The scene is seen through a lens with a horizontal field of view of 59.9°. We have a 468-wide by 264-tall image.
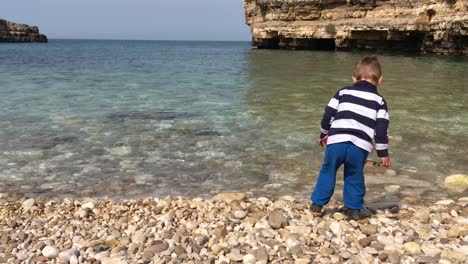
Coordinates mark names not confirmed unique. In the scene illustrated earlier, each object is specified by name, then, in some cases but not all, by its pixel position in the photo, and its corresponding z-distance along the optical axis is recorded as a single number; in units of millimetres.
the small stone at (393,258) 3812
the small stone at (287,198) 5776
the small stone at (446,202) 5539
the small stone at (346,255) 3911
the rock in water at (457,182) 6356
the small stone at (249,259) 3804
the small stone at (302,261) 3785
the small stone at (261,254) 3855
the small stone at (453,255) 3828
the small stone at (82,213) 5007
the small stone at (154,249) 3916
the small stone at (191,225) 4555
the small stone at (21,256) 3893
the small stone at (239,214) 4855
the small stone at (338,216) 4832
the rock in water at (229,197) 5656
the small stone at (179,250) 3971
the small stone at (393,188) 6273
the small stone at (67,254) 3838
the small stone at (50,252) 3930
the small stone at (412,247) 4033
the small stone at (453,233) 4336
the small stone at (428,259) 3799
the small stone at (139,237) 4230
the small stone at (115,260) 3769
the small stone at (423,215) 4844
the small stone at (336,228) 4414
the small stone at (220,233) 4316
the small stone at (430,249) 3975
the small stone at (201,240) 4184
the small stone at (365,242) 4176
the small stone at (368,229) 4448
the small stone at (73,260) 3793
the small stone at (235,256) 3871
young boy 4395
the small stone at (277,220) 4566
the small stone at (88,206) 5282
